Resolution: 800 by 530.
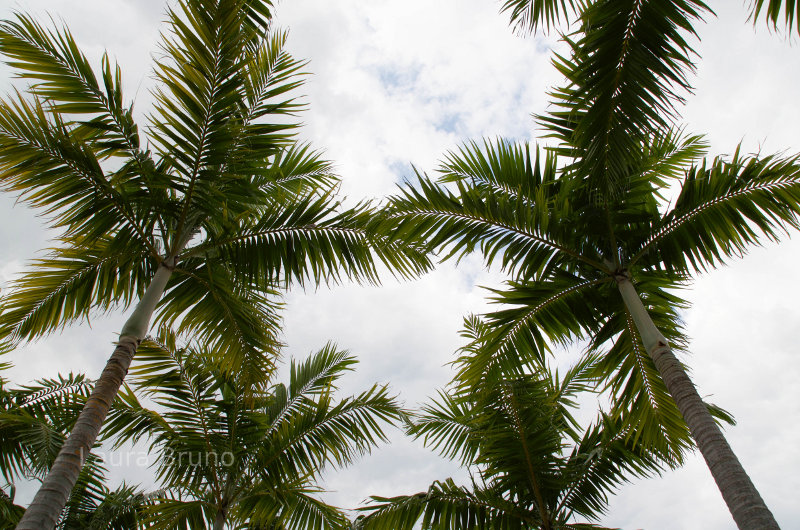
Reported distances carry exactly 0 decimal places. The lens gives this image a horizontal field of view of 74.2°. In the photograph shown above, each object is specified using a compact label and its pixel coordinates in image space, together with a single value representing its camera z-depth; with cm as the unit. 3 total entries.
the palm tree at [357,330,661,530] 570
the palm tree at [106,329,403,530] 617
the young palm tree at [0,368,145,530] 516
